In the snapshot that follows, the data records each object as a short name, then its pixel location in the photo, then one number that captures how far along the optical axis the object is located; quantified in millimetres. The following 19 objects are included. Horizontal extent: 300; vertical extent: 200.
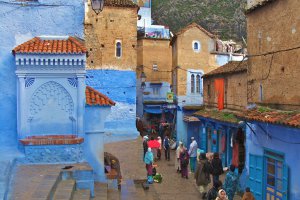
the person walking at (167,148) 23422
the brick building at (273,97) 11109
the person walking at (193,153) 18750
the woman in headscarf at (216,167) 13617
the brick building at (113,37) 23031
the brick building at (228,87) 17803
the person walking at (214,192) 11766
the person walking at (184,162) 17688
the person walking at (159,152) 23312
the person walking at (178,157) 18183
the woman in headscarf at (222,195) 9349
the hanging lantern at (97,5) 10983
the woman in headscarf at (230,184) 12211
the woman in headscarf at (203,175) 13998
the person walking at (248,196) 10336
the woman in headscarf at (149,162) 16234
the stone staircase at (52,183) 8953
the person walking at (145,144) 20291
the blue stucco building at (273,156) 10797
